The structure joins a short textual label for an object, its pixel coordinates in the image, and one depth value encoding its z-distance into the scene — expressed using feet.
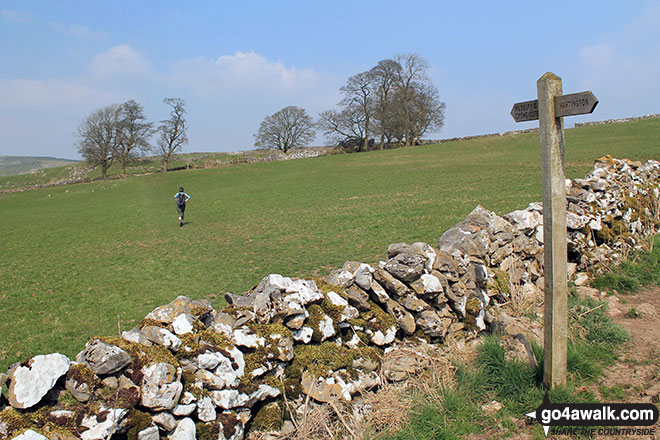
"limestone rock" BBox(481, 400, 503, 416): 14.55
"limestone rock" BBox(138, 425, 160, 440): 11.69
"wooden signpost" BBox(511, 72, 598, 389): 14.23
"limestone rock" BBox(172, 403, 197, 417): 12.46
